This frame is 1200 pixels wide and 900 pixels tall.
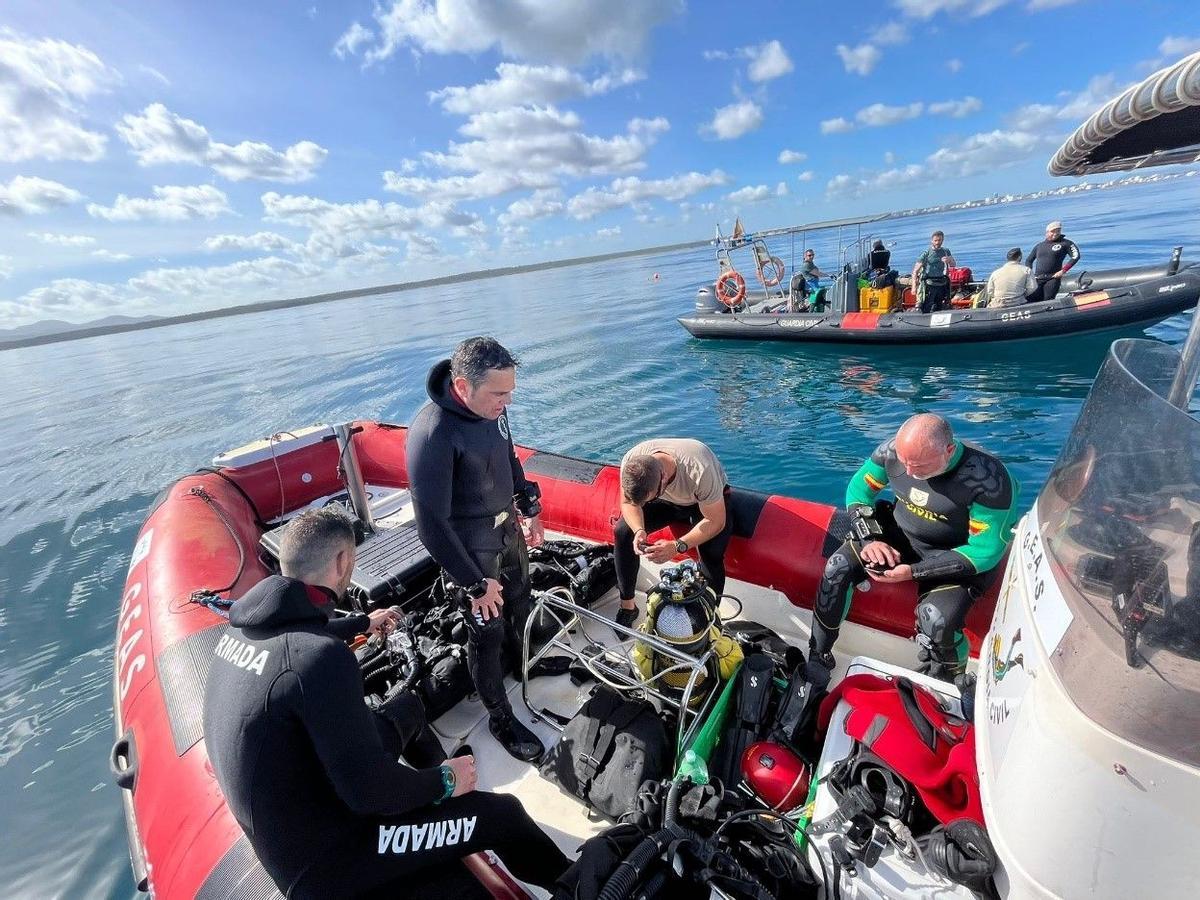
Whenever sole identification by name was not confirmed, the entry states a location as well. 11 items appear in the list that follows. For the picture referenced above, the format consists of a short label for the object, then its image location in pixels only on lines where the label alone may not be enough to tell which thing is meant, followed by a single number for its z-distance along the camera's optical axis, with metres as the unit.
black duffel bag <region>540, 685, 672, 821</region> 1.91
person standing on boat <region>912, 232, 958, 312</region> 9.55
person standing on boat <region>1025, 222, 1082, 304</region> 8.95
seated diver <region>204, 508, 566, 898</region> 1.19
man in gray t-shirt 2.46
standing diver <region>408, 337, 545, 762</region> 1.99
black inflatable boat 8.09
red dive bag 1.42
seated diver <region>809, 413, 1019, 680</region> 2.19
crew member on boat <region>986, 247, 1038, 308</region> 8.77
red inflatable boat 1.77
